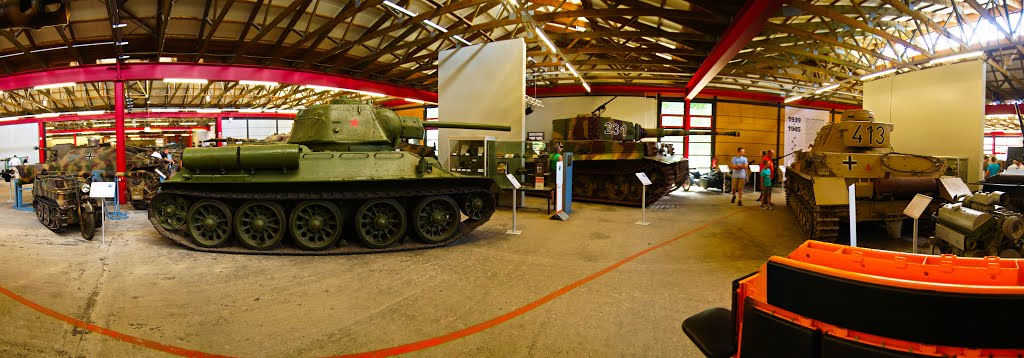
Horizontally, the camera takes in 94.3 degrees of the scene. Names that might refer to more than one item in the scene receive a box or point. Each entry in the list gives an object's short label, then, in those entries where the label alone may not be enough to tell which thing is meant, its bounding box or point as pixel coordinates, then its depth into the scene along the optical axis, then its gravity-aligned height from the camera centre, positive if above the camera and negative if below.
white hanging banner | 23.08 +1.82
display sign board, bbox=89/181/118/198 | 6.75 -0.48
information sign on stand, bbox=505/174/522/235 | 8.01 -0.92
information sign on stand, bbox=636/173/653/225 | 8.90 -0.36
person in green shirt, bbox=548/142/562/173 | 10.23 +0.06
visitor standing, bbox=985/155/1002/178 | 13.56 -0.11
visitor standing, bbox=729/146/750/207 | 12.85 -0.28
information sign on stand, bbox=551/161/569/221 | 9.60 -0.72
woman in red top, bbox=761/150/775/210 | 11.46 -0.67
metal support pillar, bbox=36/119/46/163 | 22.54 +1.06
